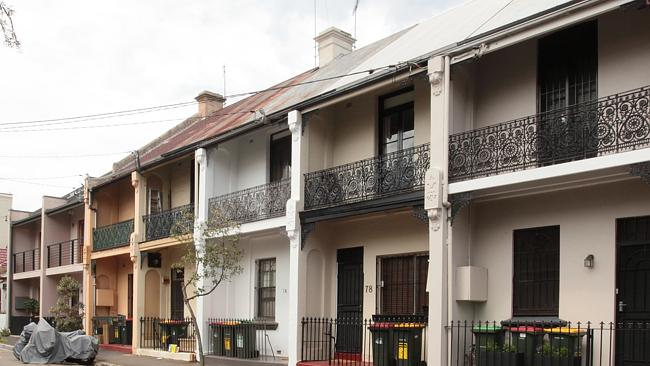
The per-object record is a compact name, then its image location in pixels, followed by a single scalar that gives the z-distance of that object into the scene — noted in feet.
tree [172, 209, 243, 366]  50.83
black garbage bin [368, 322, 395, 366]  44.06
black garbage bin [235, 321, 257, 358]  56.44
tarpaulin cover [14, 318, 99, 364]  65.21
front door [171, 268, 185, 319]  75.72
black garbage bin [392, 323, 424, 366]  42.93
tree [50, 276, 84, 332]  80.02
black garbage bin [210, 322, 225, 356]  59.41
